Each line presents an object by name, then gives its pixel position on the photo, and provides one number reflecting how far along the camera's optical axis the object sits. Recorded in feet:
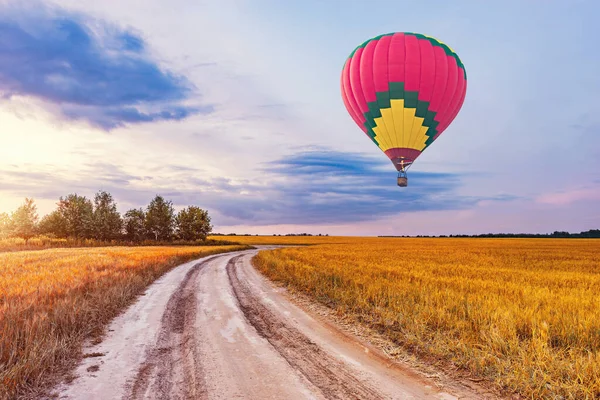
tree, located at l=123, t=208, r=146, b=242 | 256.52
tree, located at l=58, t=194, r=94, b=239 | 239.50
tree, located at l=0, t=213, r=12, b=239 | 217.15
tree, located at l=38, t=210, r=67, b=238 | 243.40
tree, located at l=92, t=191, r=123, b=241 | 240.32
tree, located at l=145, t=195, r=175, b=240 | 259.80
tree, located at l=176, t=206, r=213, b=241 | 261.65
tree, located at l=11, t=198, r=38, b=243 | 224.74
